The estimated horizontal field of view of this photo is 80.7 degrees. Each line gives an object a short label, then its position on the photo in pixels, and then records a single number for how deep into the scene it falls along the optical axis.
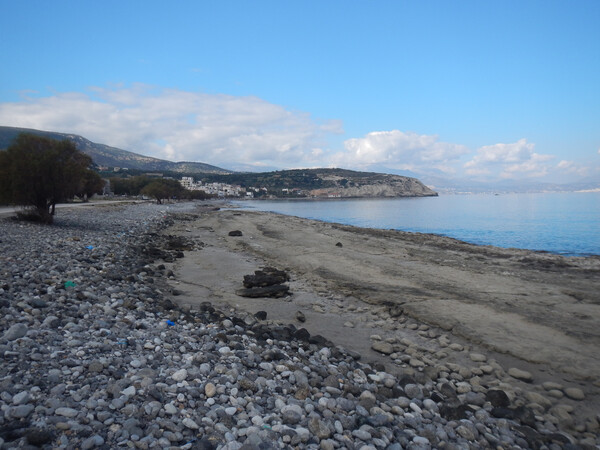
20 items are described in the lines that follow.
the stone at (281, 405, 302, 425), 4.11
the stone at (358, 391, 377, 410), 4.79
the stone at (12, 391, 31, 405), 3.59
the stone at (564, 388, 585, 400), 5.86
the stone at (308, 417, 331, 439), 3.92
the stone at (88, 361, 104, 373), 4.48
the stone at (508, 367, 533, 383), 6.47
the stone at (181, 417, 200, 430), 3.72
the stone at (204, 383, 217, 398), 4.39
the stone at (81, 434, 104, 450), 3.15
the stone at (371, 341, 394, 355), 7.30
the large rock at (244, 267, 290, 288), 11.82
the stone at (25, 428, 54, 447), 3.08
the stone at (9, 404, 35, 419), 3.41
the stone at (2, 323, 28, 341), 4.99
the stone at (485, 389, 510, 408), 5.41
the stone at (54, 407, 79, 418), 3.52
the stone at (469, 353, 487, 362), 7.11
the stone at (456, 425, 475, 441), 4.42
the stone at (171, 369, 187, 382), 4.63
